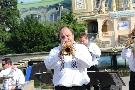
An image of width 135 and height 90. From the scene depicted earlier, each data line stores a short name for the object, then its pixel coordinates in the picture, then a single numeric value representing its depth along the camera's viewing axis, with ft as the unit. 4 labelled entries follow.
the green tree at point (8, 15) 148.15
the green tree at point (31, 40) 109.29
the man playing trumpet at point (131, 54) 21.27
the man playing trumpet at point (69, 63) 15.58
